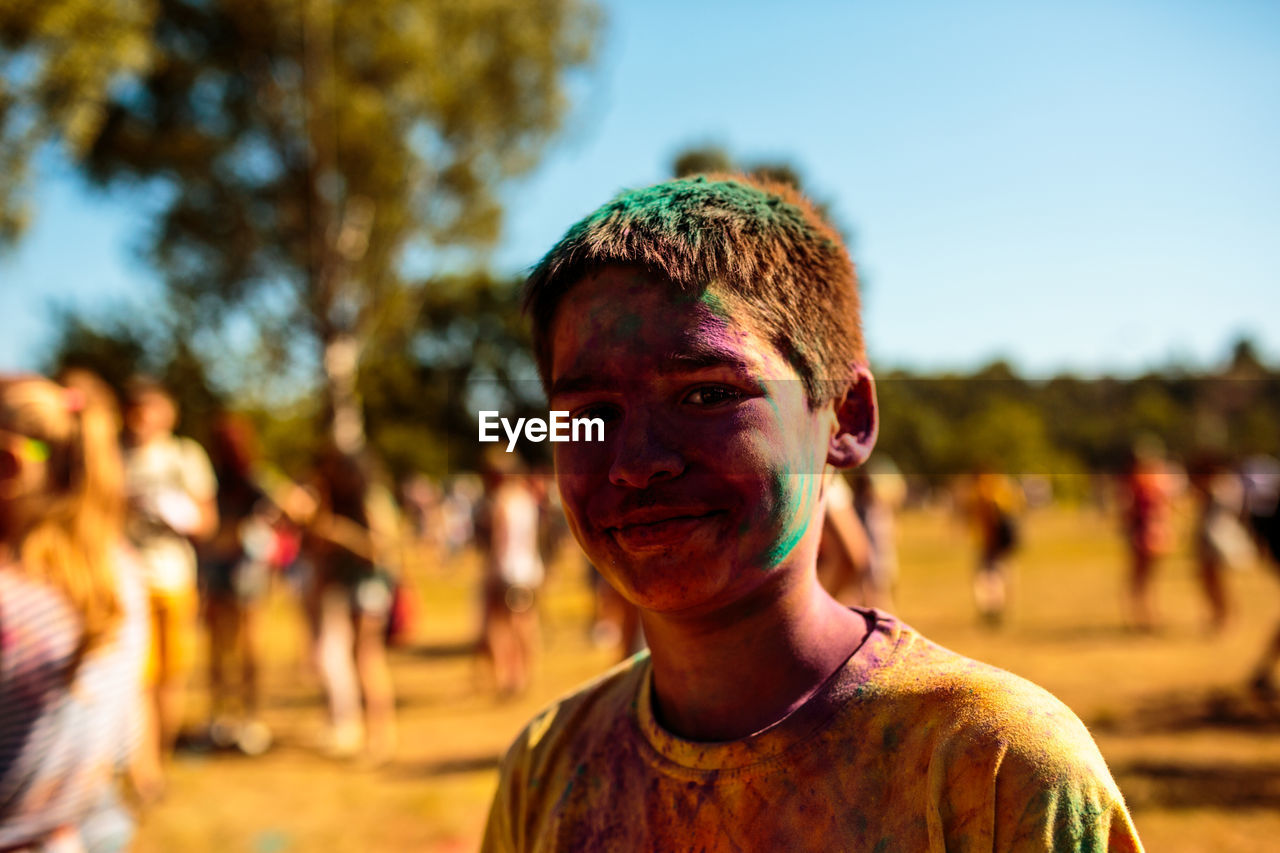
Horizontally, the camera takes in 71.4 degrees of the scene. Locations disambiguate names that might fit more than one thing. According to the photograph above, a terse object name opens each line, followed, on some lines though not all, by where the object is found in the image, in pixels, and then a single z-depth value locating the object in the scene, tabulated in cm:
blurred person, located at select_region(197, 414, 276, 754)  605
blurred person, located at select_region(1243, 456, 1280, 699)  594
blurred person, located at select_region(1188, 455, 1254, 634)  802
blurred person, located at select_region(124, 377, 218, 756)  496
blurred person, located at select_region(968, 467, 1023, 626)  959
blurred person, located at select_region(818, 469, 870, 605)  468
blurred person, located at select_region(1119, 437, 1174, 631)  882
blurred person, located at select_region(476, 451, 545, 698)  724
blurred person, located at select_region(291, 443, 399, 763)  555
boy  99
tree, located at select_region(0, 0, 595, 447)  1582
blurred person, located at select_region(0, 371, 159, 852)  226
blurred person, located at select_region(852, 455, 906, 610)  804
